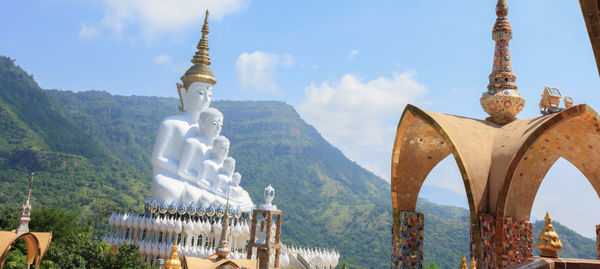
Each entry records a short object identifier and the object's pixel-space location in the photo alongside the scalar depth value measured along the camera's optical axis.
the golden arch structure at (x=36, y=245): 13.96
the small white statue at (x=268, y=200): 18.25
